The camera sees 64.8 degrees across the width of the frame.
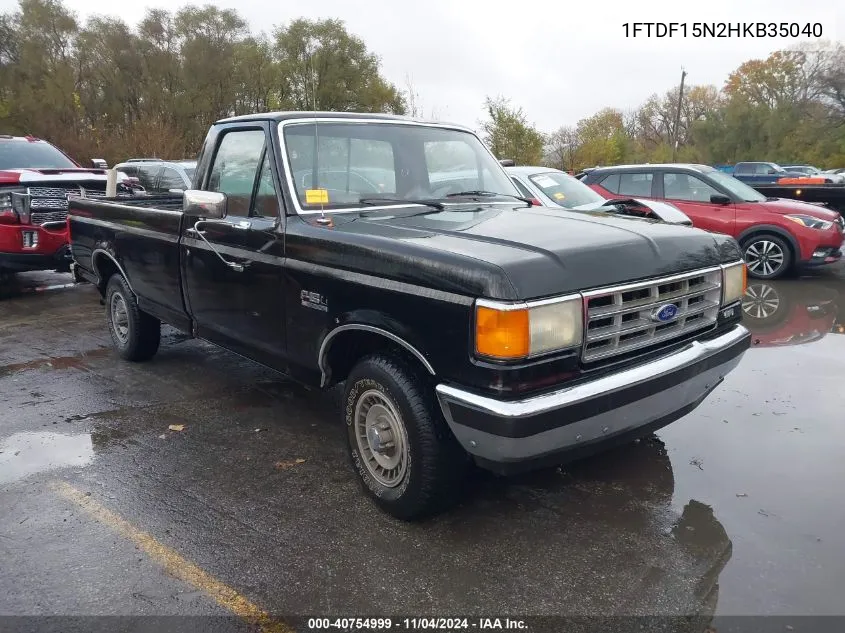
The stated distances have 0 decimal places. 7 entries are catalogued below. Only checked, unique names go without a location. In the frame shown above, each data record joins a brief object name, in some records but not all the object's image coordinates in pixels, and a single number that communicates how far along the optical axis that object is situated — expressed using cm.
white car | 838
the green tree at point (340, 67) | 3173
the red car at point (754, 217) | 948
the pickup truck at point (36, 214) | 844
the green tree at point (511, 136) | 2112
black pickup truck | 273
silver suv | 1279
